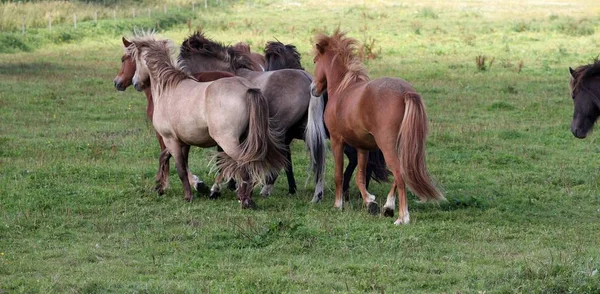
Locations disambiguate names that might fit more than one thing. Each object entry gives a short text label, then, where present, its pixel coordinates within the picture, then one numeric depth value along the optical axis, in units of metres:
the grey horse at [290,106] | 21.28
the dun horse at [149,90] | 21.39
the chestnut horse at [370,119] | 17.45
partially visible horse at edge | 19.58
